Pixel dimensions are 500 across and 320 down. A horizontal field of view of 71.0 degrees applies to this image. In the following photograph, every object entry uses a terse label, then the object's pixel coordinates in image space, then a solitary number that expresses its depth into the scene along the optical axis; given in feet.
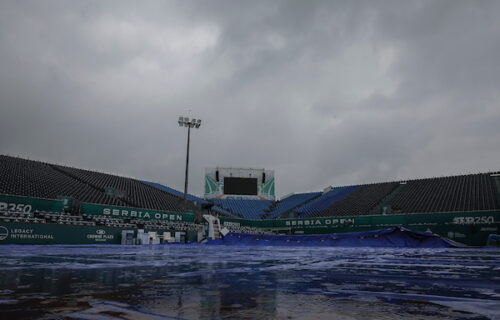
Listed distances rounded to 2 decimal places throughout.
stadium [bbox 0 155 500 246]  74.69
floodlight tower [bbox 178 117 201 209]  123.00
